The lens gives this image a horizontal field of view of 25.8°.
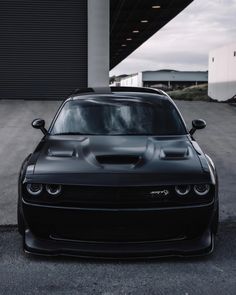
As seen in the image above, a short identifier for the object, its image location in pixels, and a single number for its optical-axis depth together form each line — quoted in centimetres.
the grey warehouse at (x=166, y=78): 9650
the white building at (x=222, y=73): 3744
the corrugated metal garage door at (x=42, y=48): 1736
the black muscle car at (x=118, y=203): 419
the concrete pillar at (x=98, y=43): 1675
